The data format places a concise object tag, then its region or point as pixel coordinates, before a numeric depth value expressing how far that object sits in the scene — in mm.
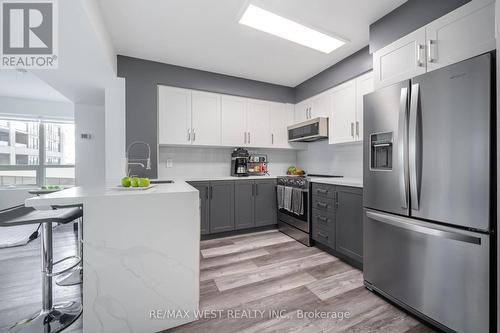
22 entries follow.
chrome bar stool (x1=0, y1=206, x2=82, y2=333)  1378
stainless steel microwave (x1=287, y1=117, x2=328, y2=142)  3252
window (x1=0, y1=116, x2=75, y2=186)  4570
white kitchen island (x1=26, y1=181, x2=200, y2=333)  1317
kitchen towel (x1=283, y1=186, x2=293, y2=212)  3164
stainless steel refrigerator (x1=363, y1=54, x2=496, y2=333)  1210
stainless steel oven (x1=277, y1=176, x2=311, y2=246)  2920
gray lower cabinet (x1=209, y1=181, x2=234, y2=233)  3156
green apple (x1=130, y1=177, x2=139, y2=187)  1717
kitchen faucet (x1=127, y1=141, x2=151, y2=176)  2852
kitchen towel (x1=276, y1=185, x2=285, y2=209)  3339
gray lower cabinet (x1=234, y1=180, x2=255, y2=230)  3307
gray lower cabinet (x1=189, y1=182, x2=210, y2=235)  3086
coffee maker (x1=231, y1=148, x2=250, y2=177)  3568
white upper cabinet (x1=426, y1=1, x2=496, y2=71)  1310
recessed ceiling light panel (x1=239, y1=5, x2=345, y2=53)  2064
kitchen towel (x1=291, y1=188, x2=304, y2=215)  2964
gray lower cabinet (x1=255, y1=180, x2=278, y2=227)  3454
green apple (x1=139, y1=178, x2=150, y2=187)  1742
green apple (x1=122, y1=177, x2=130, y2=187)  1701
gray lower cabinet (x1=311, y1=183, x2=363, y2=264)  2225
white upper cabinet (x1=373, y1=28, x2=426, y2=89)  1662
